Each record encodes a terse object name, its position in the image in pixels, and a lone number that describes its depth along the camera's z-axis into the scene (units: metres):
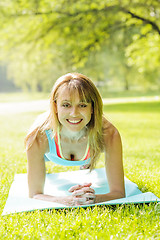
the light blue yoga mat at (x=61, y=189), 2.52
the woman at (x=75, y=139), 2.53
